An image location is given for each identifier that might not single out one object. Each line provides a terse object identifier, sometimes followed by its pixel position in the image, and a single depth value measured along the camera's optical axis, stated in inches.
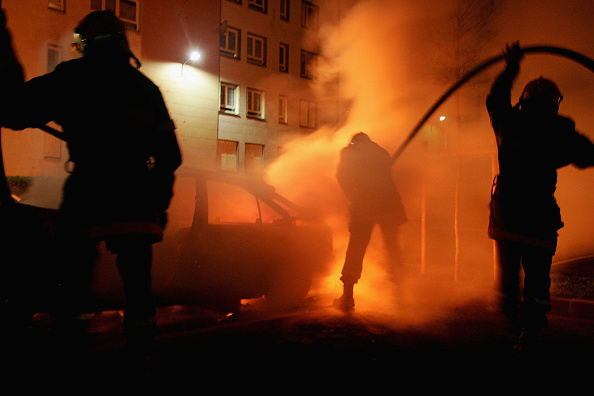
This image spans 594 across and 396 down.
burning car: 126.4
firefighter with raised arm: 115.0
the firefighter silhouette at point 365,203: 194.9
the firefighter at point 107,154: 87.0
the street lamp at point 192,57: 625.6
